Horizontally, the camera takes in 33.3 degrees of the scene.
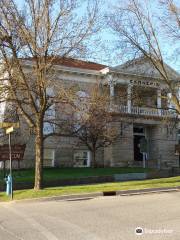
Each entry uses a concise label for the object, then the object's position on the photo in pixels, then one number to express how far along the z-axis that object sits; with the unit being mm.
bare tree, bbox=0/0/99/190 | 13425
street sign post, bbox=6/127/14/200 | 13082
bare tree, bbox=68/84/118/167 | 21093
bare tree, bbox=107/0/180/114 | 16532
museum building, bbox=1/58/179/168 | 24495
